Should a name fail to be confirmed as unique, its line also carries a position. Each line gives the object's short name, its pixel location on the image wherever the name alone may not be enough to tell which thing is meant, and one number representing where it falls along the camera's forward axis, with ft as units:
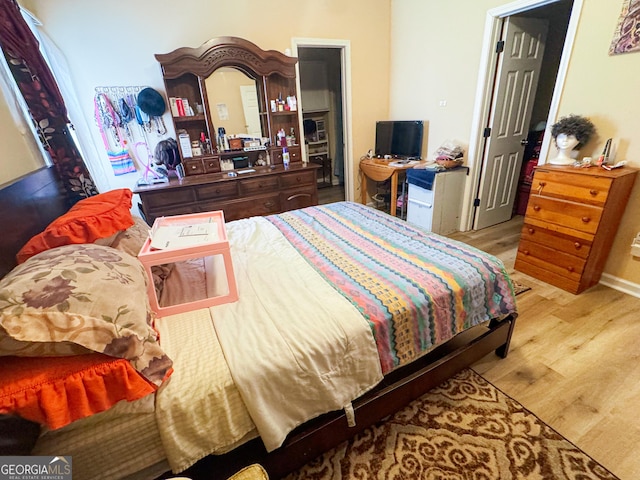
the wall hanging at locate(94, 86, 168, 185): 8.77
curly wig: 6.95
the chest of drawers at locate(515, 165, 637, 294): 6.42
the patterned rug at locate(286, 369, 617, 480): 3.86
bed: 2.75
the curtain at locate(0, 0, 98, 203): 5.22
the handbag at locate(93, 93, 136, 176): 8.68
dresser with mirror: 8.77
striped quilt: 3.85
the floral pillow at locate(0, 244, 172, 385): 2.35
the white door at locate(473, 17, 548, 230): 9.14
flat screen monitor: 11.64
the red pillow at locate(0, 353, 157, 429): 2.35
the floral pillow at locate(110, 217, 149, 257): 4.32
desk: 11.16
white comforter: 3.07
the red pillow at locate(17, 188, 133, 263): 3.56
